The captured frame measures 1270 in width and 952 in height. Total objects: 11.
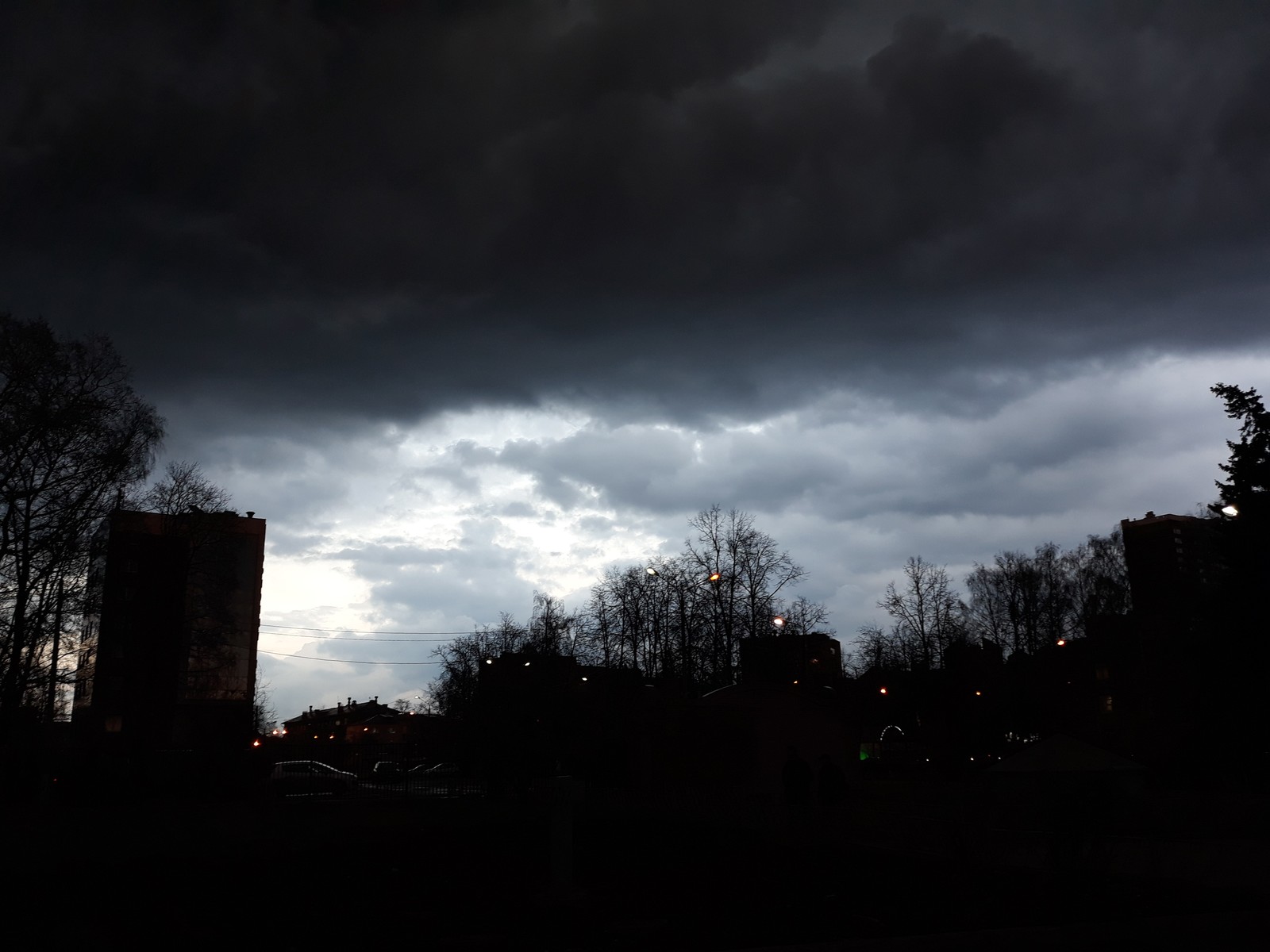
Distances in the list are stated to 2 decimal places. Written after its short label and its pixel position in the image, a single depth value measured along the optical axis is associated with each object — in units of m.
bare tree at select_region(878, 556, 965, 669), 67.81
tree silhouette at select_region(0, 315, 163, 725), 24.33
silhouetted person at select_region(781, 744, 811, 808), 17.77
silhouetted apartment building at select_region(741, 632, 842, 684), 50.47
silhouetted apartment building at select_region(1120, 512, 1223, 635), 53.38
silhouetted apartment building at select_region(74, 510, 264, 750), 29.91
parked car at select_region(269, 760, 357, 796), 26.78
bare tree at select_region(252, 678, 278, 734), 51.38
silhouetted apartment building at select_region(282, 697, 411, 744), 139.38
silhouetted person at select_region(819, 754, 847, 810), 17.86
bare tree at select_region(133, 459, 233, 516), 34.62
